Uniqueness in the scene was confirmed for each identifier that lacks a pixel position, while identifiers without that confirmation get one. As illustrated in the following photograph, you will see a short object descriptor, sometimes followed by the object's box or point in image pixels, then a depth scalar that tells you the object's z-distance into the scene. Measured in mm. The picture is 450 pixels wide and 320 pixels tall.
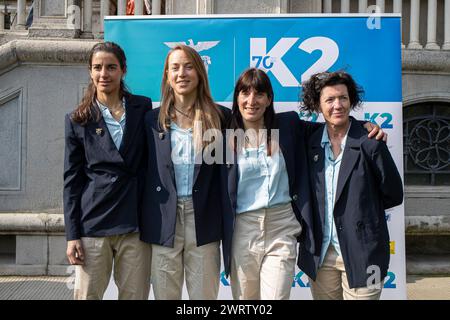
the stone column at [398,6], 5574
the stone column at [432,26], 5699
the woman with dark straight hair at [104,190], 2838
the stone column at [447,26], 5727
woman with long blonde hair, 2818
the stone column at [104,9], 5750
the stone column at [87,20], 5715
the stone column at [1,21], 6707
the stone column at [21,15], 5910
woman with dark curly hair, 2715
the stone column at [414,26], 5672
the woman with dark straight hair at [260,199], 2805
